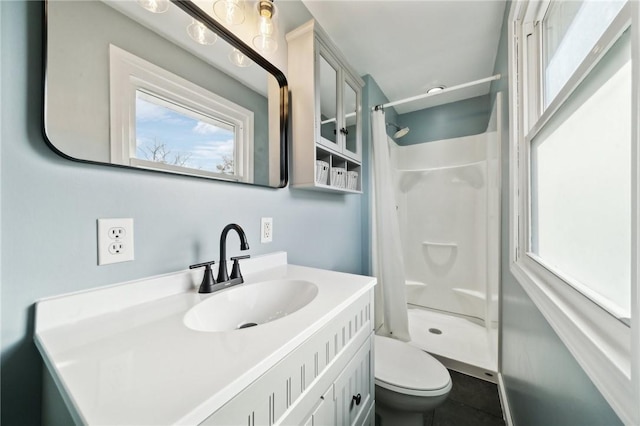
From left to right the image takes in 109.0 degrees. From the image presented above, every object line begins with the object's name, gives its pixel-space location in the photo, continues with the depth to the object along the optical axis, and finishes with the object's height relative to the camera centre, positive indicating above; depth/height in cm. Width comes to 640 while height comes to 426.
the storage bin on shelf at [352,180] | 150 +22
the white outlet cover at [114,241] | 58 -7
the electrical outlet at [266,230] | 102 -8
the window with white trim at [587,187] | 37 +6
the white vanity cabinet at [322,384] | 40 -40
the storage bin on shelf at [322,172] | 118 +22
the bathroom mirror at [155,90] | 54 +37
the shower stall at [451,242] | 175 -29
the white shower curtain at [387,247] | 171 -27
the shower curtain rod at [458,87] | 143 +84
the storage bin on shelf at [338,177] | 133 +22
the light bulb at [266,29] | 93 +77
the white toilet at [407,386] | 98 -77
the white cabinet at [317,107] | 113 +56
